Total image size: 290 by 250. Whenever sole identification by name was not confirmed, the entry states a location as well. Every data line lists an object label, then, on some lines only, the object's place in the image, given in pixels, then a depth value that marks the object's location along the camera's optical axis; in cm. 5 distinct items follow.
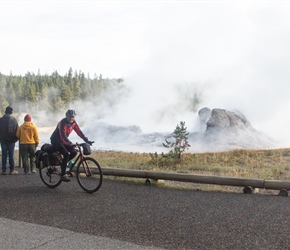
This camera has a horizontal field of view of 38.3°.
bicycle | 945
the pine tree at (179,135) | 2167
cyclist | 973
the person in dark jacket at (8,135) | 1261
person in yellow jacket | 1253
